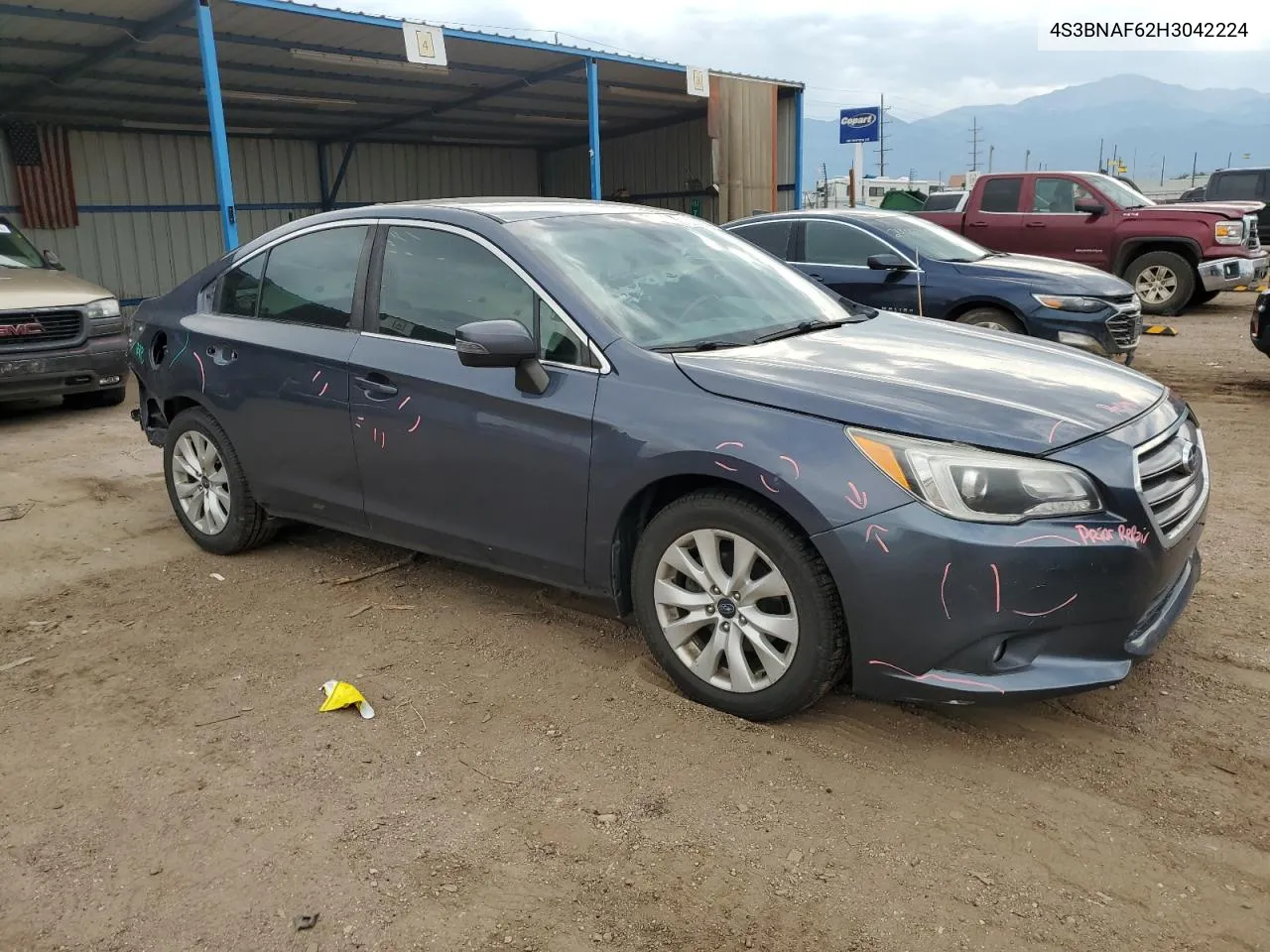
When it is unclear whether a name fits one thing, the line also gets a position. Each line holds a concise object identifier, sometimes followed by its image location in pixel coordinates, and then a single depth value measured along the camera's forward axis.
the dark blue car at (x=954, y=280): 8.20
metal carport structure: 11.90
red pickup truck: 13.06
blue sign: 21.00
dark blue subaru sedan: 2.82
